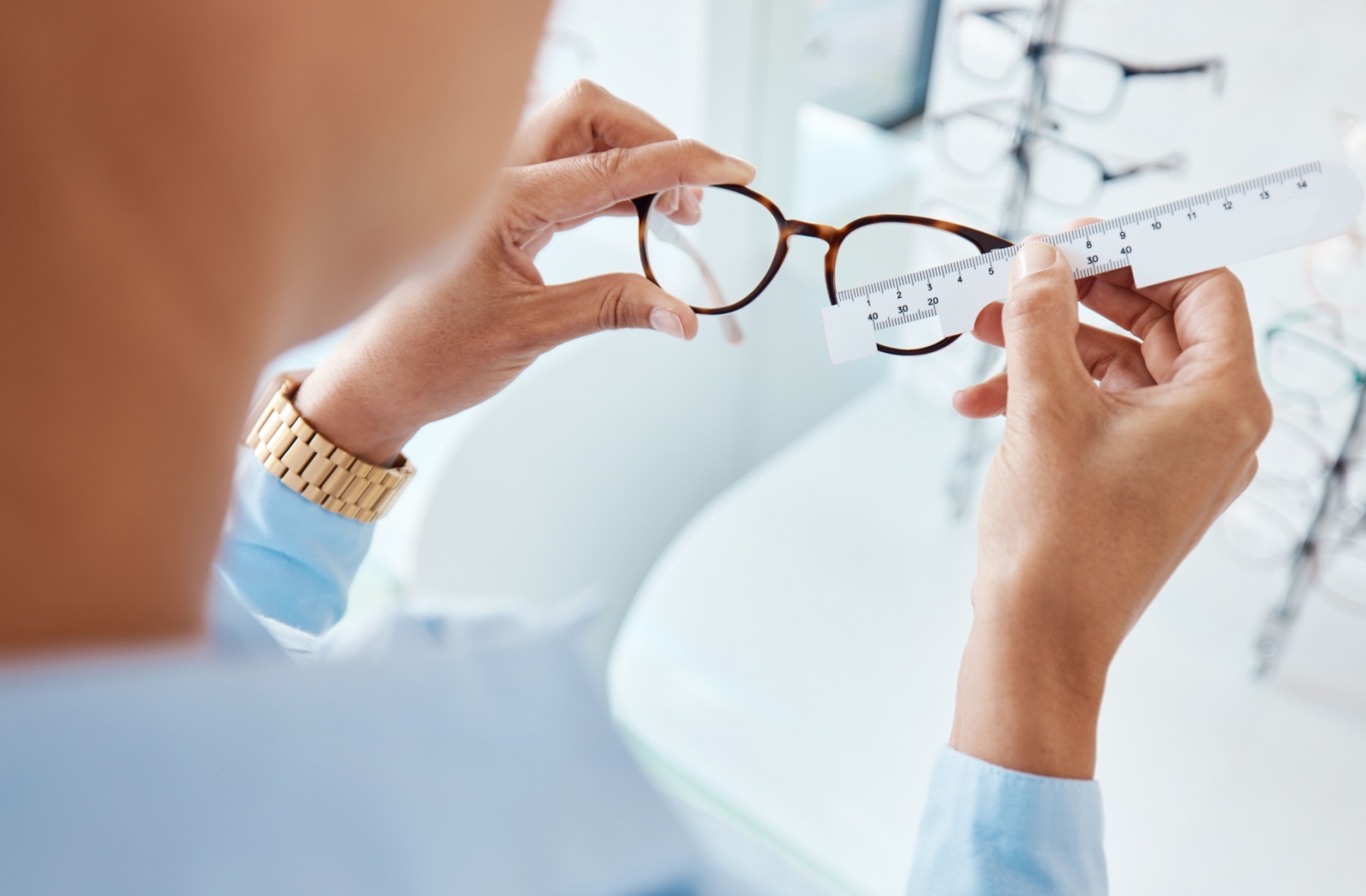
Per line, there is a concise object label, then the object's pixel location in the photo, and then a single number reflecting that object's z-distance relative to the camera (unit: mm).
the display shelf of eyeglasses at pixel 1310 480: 847
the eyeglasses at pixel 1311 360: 855
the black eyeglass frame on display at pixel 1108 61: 827
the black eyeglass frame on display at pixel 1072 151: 893
